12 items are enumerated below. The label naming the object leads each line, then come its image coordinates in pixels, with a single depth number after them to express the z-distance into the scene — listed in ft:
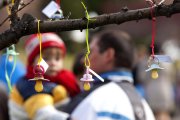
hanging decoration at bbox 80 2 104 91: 11.38
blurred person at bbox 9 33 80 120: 19.00
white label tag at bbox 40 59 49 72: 11.25
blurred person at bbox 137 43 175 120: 36.46
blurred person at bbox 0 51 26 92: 26.22
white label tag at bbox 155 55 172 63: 11.72
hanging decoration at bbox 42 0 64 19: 12.09
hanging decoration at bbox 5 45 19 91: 12.46
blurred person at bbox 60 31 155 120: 17.31
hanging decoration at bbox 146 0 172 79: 11.43
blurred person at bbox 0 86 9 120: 20.90
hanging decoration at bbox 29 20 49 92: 11.05
